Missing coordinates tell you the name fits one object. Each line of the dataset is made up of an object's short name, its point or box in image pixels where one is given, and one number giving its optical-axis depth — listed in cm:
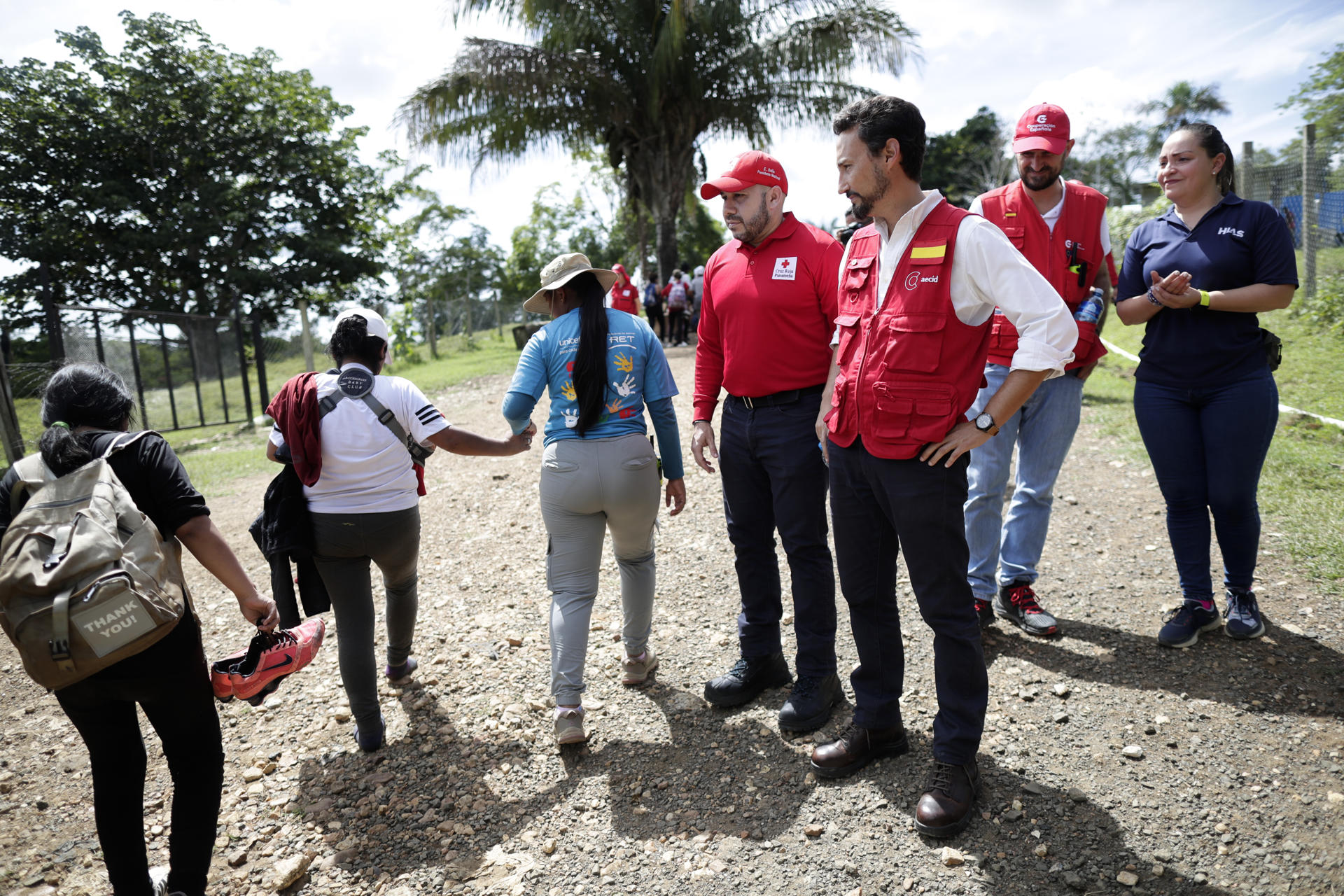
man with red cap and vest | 354
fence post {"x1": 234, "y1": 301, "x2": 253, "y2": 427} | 1363
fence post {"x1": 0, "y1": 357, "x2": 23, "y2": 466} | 702
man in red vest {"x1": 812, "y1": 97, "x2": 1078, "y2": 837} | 241
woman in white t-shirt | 321
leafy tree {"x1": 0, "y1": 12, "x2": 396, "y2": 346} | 2356
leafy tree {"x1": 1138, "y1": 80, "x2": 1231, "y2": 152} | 4989
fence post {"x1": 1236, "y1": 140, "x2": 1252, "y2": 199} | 1105
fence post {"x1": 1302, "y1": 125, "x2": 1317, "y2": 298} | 1011
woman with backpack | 237
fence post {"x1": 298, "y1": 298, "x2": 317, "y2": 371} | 1562
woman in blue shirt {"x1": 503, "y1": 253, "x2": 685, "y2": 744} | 327
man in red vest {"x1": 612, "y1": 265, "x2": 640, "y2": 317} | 1430
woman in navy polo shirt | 339
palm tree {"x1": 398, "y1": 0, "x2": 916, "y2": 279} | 1542
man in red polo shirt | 318
